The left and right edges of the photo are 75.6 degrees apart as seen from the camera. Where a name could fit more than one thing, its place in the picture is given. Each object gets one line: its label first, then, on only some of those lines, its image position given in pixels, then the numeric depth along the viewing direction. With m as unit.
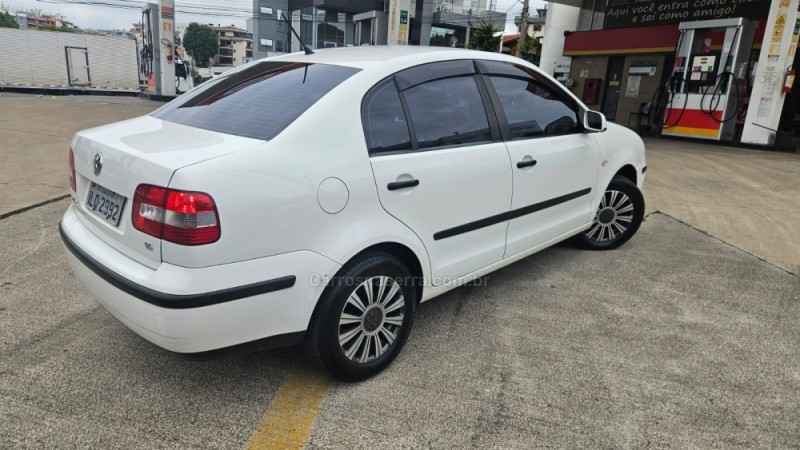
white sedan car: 1.94
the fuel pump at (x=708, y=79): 12.16
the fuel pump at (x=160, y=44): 19.16
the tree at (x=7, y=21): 89.38
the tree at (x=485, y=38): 28.34
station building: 11.61
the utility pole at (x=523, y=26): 23.78
